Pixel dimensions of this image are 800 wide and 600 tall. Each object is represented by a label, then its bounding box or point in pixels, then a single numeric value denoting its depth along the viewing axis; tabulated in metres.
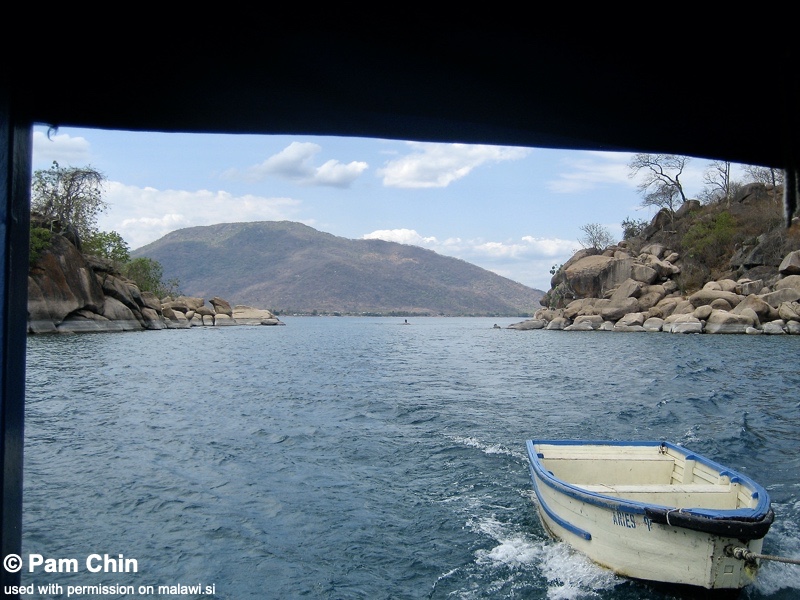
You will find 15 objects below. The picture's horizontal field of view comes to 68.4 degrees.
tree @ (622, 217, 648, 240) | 82.75
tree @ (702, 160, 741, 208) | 68.73
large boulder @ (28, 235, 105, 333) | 46.78
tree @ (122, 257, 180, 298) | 77.62
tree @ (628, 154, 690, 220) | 72.75
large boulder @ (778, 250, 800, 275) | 50.16
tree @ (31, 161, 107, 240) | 55.59
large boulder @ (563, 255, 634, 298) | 67.12
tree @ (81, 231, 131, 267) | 63.31
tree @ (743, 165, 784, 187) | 56.39
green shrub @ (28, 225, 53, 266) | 46.47
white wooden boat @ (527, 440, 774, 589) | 6.99
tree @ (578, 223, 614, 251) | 84.81
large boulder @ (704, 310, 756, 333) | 48.16
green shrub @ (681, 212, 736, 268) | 63.12
